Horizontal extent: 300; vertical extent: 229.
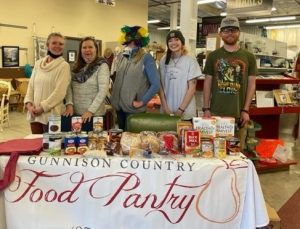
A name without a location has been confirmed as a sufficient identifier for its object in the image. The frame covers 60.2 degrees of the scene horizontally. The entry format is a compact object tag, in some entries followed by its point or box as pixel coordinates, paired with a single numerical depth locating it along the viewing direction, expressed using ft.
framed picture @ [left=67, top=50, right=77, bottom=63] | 25.21
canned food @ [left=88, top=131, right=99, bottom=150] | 4.91
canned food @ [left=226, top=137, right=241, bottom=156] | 4.90
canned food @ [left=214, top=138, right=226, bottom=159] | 4.77
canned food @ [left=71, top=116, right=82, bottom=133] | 5.21
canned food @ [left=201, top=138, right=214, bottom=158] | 4.78
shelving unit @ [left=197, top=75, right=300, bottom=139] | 10.48
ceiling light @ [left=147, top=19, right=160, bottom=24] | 42.99
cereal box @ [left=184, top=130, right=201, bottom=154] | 4.83
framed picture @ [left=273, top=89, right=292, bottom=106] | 11.02
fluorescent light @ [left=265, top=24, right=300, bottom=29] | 41.58
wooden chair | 16.28
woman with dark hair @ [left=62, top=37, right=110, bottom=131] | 6.64
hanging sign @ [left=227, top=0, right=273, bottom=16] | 14.28
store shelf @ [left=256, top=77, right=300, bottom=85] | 10.46
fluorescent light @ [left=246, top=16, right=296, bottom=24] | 35.88
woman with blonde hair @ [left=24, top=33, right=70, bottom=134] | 6.85
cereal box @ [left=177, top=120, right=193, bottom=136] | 5.15
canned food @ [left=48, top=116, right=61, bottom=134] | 5.01
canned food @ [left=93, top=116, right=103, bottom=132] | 5.31
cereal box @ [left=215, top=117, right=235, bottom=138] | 5.16
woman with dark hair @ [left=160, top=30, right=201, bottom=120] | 7.04
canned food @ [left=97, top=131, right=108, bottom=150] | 4.92
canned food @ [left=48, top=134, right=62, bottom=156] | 4.78
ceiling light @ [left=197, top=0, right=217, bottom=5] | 23.87
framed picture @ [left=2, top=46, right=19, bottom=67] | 22.68
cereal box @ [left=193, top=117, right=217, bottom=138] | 5.09
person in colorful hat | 6.99
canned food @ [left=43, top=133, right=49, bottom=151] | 4.88
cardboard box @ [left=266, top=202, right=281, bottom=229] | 5.54
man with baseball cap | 7.20
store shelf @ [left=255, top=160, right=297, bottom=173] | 10.22
